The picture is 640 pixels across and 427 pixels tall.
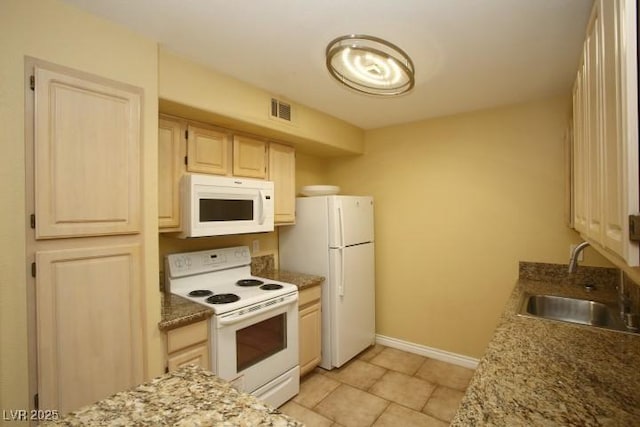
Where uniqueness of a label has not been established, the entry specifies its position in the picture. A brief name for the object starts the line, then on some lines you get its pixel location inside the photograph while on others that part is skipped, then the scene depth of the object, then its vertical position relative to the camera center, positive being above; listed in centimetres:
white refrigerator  289 -43
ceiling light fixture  147 +78
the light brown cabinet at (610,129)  72 +23
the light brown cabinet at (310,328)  267 -99
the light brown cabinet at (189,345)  178 -76
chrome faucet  173 -27
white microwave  211 +9
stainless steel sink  189 -64
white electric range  197 -70
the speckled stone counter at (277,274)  271 -56
